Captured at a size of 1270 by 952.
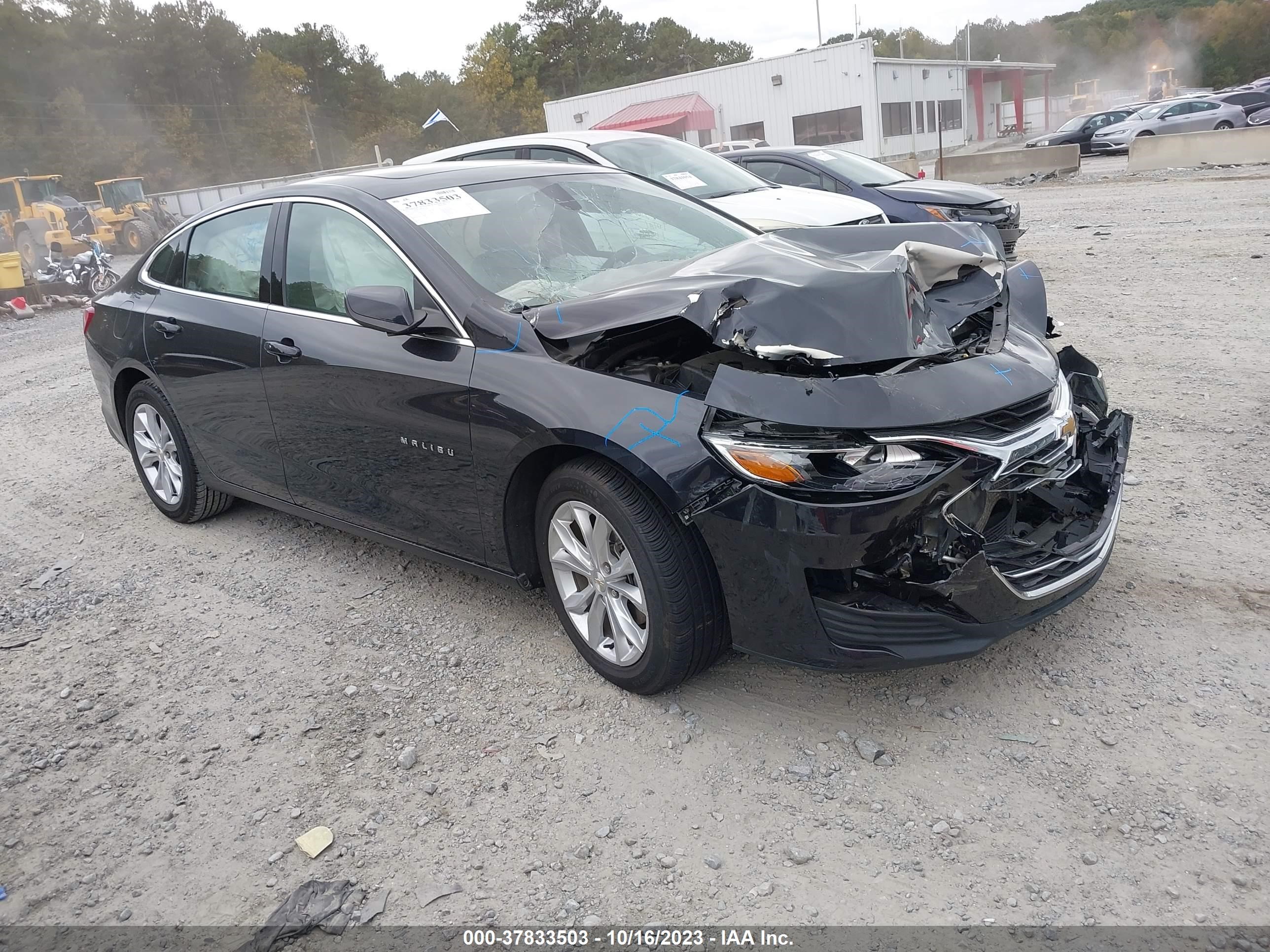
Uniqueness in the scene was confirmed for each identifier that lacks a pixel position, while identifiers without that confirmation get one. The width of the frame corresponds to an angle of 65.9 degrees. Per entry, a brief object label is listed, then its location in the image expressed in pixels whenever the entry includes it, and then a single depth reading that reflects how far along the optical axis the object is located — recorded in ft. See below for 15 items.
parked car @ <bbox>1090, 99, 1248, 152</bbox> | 87.61
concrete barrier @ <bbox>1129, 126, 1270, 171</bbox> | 59.98
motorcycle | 60.08
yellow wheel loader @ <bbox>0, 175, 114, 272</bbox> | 78.54
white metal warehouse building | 131.95
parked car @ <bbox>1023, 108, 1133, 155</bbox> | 97.35
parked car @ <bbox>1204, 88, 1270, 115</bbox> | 88.94
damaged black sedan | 9.07
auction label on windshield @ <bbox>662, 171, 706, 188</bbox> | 28.68
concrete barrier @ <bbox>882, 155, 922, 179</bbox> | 79.97
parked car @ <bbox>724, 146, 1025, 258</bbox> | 33.24
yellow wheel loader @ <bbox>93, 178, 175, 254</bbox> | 85.30
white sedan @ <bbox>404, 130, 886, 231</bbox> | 27.22
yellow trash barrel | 56.59
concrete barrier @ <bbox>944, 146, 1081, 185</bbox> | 69.62
